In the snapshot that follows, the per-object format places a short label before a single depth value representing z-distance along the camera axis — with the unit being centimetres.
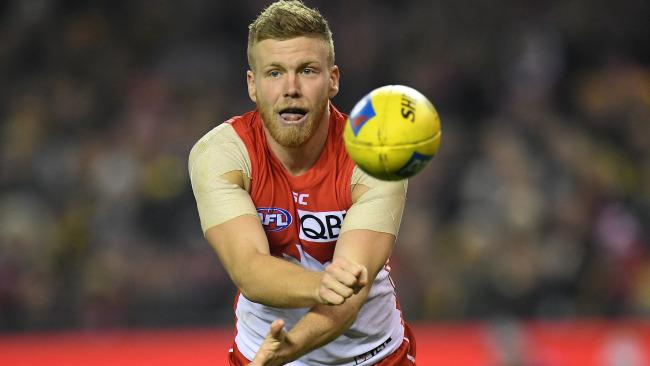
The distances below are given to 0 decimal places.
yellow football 901
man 967
